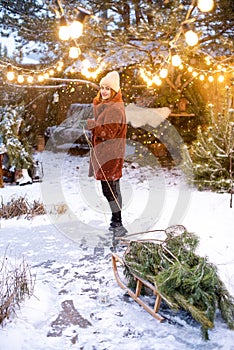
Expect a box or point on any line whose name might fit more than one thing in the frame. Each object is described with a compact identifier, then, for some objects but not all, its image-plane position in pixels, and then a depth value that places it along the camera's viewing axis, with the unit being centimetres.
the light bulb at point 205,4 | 272
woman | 430
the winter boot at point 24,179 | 724
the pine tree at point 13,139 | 735
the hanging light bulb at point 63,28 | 348
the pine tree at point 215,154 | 576
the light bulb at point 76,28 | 325
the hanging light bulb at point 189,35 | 337
